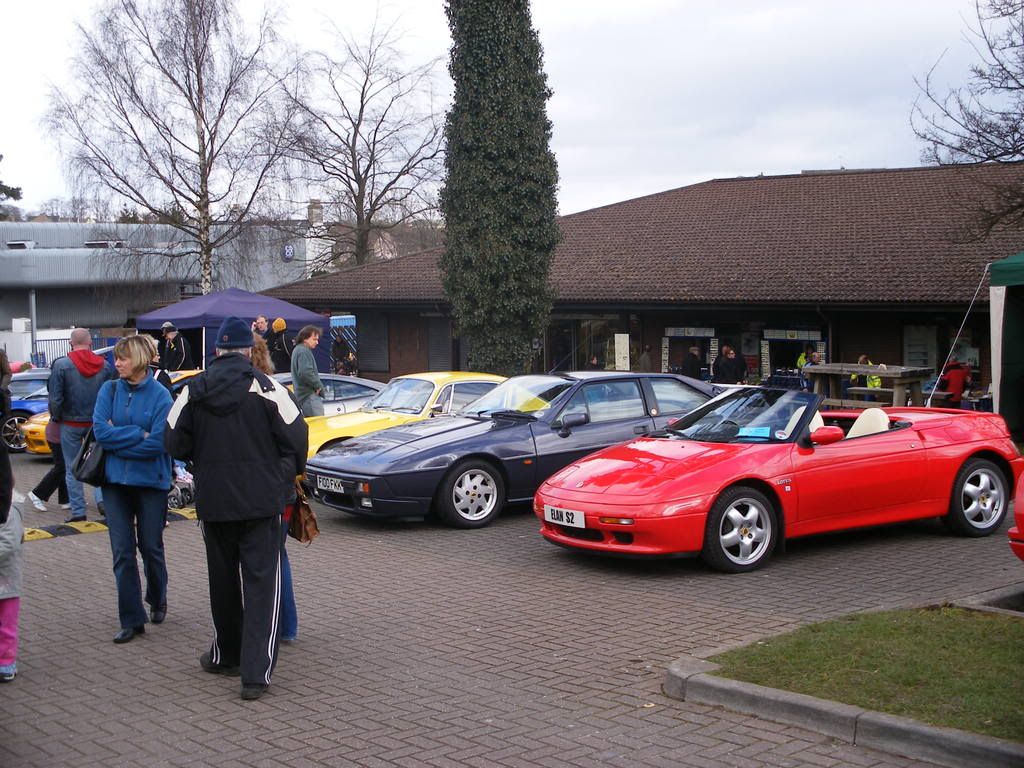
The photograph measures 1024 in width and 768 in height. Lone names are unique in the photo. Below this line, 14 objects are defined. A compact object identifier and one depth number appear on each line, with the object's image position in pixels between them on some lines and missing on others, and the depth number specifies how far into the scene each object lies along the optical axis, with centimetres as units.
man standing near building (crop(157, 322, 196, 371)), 1595
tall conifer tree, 1981
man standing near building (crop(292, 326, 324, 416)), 1344
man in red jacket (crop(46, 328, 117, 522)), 1068
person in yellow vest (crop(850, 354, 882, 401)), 1916
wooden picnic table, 1355
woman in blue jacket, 654
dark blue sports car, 1038
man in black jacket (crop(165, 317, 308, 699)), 550
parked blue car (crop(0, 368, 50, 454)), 1867
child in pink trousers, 570
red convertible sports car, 803
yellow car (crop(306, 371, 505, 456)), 1271
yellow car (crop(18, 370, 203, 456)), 1752
